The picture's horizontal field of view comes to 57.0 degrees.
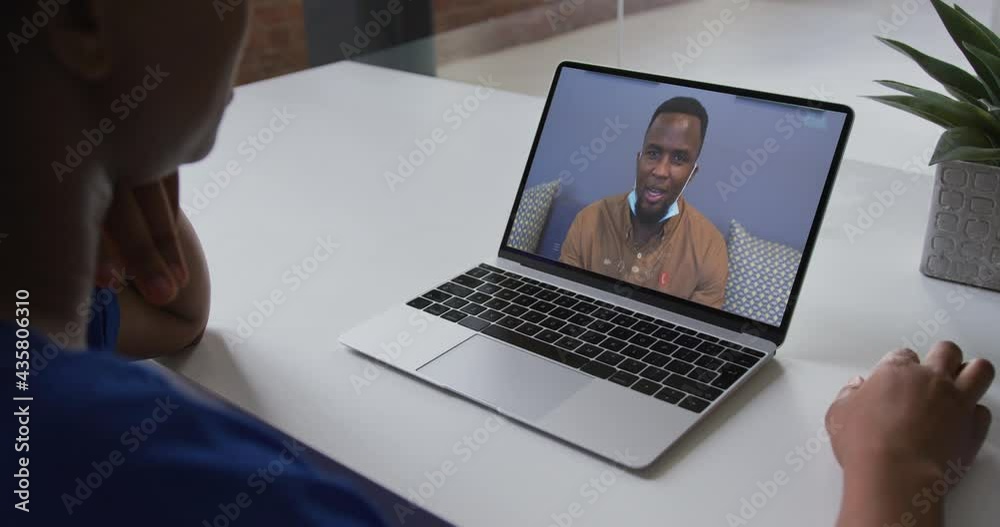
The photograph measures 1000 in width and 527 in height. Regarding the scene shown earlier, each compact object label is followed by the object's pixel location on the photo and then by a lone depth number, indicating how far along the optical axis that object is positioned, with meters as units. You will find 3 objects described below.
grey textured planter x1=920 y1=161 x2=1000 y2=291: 0.89
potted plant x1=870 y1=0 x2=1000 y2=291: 0.88
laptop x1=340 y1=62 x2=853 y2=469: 0.76
